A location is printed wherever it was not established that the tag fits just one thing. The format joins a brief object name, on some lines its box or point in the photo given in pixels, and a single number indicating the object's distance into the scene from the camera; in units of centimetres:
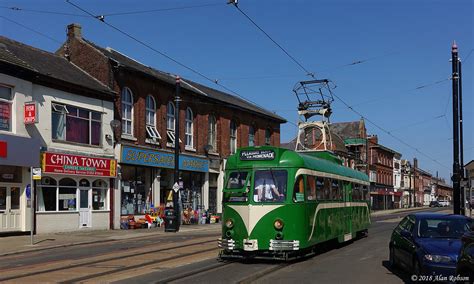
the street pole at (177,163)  2876
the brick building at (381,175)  8350
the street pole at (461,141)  2434
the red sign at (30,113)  2450
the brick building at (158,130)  3086
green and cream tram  1321
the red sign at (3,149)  2301
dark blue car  923
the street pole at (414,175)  10812
